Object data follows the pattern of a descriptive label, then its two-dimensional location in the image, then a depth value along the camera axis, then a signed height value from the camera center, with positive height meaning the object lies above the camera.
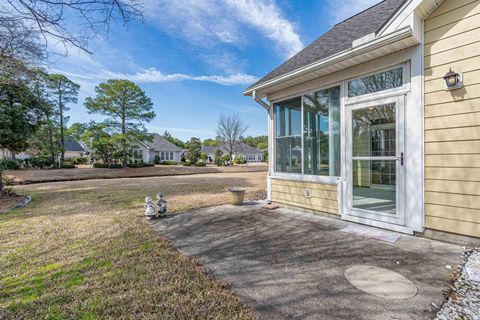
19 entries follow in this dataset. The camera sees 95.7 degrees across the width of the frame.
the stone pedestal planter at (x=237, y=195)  5.98 -1.00
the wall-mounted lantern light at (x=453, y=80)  2.98 +1.06
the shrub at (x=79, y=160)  29.62 +0.12
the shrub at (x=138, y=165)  24.14 -0.53
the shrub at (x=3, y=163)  7.65 -0.04
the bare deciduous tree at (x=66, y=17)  2.19 +1.55
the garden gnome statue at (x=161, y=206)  5.11 -1.08
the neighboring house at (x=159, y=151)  32.12 +1.46
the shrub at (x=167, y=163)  30.95 -0.45
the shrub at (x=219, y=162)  33.94 -0.43
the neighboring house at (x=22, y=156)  30.03 +0.78
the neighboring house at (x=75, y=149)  37.58 +2.10
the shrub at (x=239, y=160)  38.62 -0.19
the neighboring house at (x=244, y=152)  46.97 +1.57
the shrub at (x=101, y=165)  23.45 -0.48
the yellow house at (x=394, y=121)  2.99 +0.63
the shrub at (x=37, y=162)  22.45 -0.06
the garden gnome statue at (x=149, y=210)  4.89 -1.13
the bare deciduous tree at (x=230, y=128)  36.48 +5.30
